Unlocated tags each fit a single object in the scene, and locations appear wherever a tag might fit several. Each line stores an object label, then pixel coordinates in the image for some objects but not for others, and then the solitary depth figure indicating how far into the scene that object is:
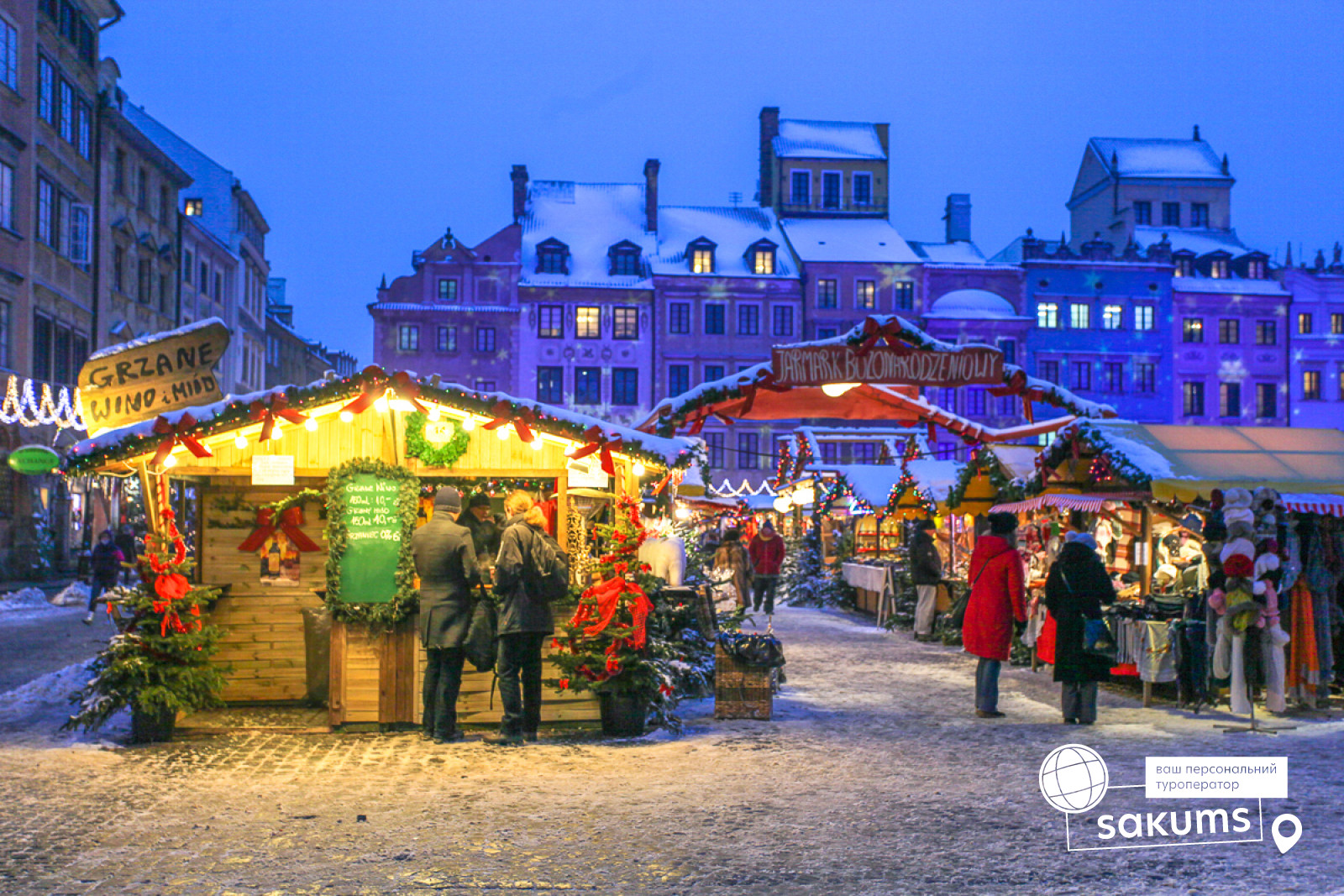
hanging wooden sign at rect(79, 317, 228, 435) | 10.80
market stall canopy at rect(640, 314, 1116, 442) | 14.20
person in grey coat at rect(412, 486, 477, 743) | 9.59
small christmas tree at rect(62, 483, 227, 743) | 9.50
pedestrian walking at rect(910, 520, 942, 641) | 19.17
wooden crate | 10.89
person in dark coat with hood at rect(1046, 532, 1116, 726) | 10.48
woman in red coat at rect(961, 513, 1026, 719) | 10.74
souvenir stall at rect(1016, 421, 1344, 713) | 10.66
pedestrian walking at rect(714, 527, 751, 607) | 22.17
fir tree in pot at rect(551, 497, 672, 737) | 9.93
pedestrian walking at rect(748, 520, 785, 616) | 22.92
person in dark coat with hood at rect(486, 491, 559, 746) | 9.52
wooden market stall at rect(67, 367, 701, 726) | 9.87
